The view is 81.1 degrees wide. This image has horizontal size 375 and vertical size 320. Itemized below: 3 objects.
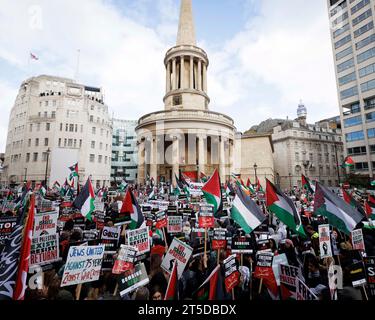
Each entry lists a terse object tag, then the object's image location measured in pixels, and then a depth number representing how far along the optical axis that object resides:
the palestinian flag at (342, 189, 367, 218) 7.18
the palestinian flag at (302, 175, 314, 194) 11.27
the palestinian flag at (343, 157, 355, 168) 19.92
